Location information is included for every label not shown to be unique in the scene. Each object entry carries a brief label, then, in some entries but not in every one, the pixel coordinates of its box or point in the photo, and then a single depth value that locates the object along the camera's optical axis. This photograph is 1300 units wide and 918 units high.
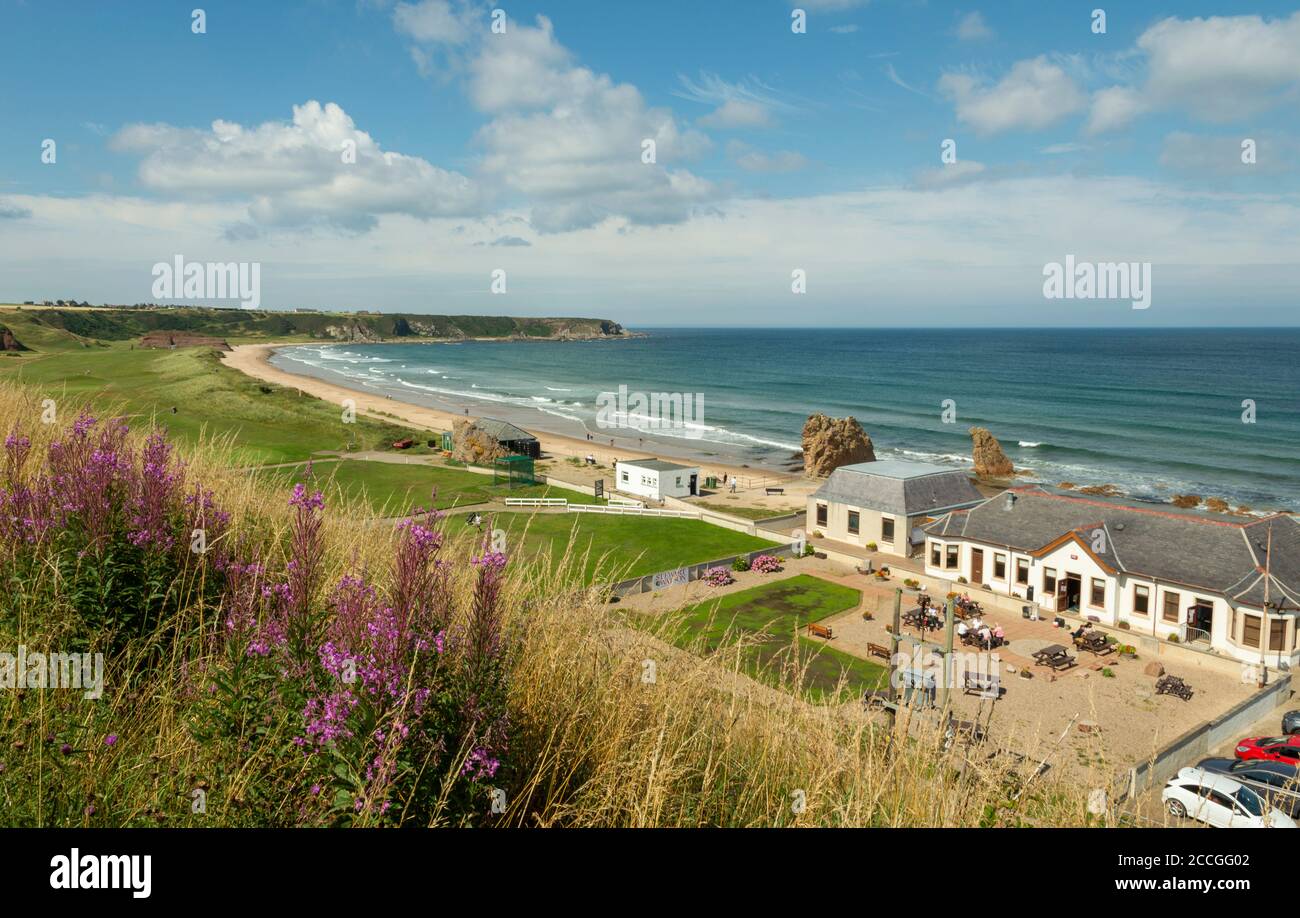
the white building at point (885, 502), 39.75
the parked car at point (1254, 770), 17.50
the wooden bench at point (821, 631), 28.58
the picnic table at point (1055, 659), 26.97
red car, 20.17
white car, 15.12
